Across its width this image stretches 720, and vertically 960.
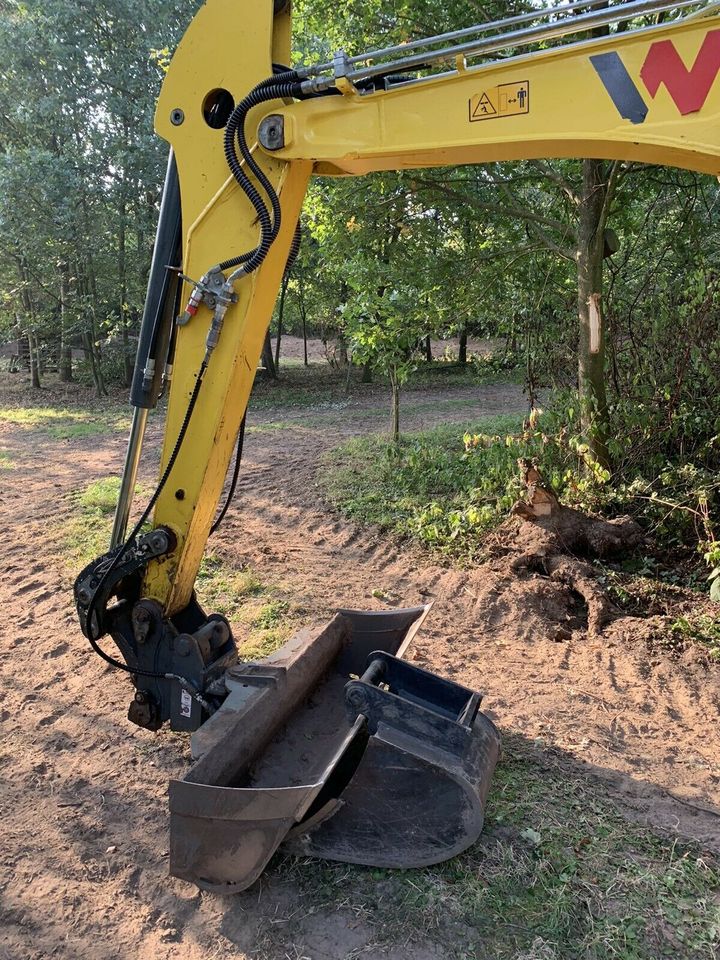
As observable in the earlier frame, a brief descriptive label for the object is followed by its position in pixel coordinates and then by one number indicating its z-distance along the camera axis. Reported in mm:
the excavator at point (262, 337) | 2125
